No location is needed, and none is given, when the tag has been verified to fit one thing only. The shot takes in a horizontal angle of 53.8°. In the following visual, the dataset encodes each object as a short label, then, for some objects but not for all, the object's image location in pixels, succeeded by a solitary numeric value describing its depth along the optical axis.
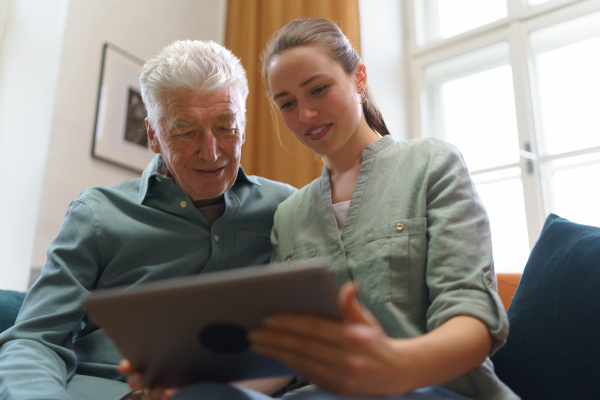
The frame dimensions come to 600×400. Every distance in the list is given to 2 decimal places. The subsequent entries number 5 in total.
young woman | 0.69
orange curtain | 2.75
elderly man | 1.28
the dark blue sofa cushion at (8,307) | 1.55
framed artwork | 2.66
